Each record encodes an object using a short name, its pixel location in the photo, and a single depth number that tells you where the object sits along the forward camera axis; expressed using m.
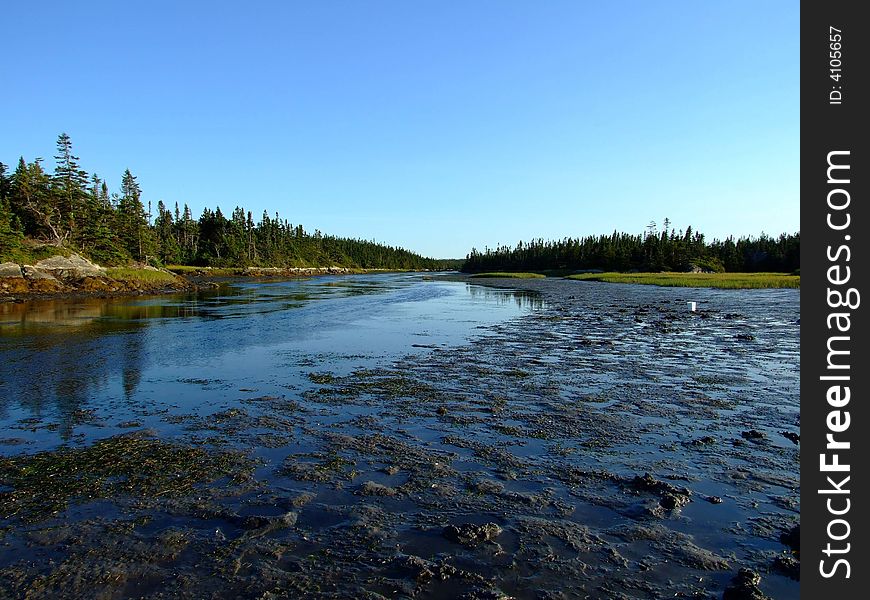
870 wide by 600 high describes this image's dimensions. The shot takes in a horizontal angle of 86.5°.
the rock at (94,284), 63.88
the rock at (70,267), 62.84
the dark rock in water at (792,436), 11.04
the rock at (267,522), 7.34
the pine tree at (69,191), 79.56
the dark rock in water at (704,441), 10.85
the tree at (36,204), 76.75
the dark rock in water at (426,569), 6.05
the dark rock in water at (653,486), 8.41
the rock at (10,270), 57.28
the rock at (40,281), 58.37
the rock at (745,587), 5.62
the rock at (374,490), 8.48
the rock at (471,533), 6.92
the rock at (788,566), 6.11
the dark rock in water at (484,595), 5.62
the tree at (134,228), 96.31
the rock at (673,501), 7.92
